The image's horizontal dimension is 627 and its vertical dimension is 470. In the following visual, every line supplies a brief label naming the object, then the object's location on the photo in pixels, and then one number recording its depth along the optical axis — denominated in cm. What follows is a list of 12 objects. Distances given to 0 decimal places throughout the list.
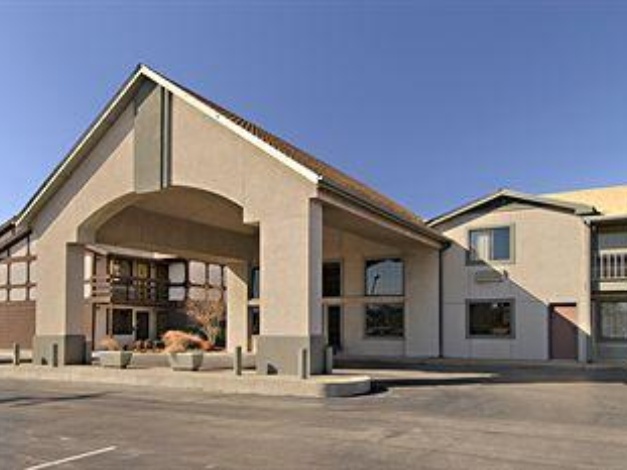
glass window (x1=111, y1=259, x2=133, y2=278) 3791
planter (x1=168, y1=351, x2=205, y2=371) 1947
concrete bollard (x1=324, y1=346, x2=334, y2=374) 1747
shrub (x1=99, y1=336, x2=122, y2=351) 2978
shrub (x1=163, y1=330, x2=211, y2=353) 2301
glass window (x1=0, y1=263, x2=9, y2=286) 3947
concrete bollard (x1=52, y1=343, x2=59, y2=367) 2145
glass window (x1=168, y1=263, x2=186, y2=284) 4194
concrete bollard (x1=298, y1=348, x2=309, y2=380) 1631
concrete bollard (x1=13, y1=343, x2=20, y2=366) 2200
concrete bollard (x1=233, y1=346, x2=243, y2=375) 1761
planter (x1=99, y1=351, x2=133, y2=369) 2070
